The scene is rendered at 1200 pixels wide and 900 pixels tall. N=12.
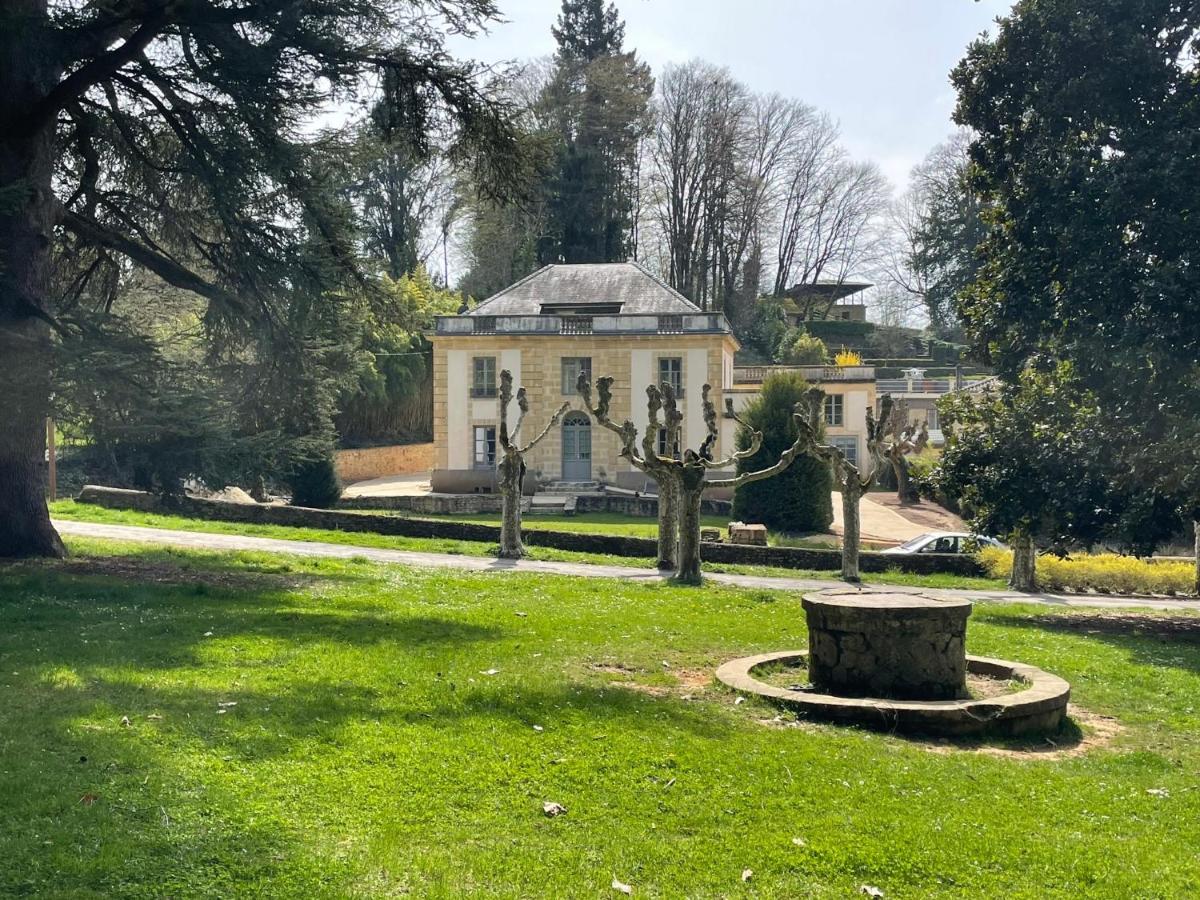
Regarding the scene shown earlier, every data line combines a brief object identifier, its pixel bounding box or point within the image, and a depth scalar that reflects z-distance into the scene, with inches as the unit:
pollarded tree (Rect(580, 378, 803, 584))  720.3
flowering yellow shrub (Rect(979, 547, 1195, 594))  929.5
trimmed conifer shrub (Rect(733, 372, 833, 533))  1234.6
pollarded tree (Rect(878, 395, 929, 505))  992.2
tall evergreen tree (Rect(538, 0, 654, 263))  2394.2
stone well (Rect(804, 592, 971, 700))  332.2
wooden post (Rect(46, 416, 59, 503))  1152.8
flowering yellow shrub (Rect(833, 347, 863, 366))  2039.9
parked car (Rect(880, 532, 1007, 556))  1051.3
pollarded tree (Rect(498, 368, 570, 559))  904.9
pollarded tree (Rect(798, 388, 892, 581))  862.5
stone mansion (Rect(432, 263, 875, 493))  1684.3
